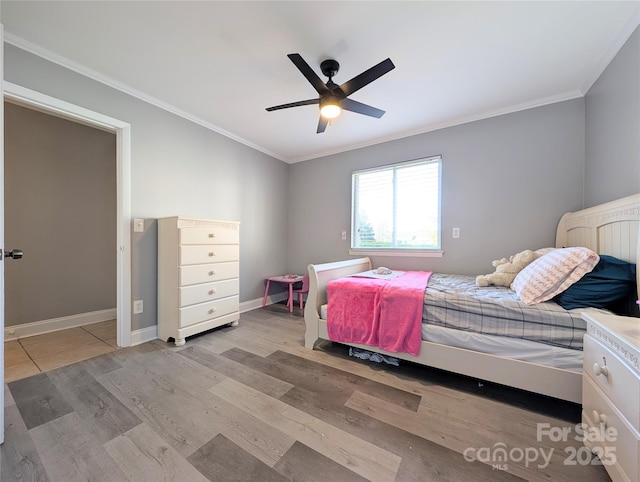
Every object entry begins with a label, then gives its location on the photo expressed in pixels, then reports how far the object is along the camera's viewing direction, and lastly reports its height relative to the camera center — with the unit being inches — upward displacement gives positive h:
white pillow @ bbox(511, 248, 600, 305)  55.5 -8.2
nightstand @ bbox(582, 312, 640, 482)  31.1 -23.2
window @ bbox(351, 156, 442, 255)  116.0 +16.4
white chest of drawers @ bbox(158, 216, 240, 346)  87.4 -15.0
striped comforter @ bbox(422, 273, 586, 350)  52.1 -18.5
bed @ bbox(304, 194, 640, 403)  51.4 -27.8
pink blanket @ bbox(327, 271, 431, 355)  67.2 -22.4
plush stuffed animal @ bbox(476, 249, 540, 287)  75.4 -10.2
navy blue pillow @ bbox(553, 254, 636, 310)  51.6 -10.3
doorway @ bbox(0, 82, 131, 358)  85.1 +2.6
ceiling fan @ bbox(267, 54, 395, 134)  61.1 +43.2
